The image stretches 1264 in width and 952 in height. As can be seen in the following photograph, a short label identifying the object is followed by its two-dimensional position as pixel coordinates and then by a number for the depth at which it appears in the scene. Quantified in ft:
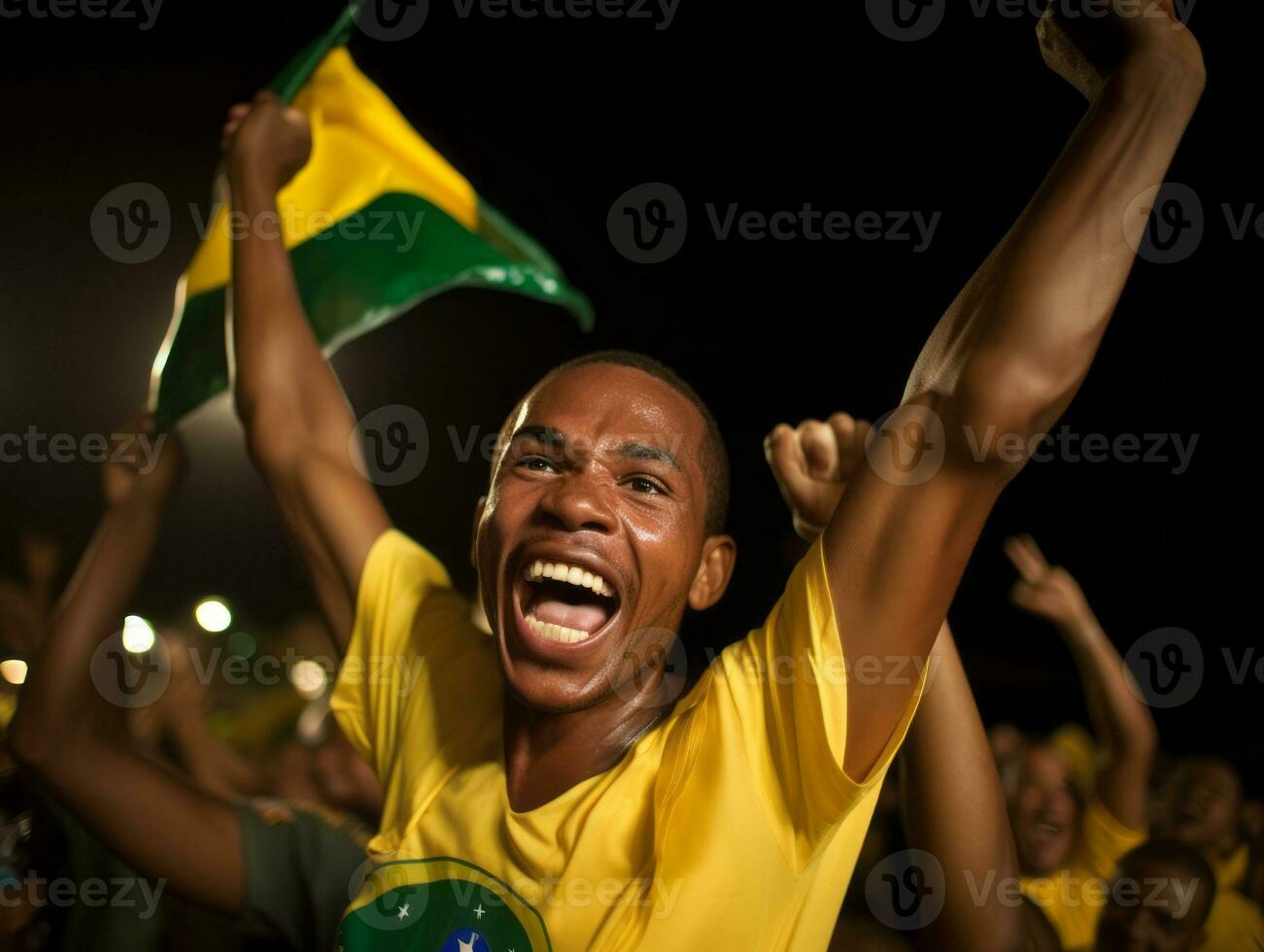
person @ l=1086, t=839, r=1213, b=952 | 9.87
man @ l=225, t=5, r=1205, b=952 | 4.09
